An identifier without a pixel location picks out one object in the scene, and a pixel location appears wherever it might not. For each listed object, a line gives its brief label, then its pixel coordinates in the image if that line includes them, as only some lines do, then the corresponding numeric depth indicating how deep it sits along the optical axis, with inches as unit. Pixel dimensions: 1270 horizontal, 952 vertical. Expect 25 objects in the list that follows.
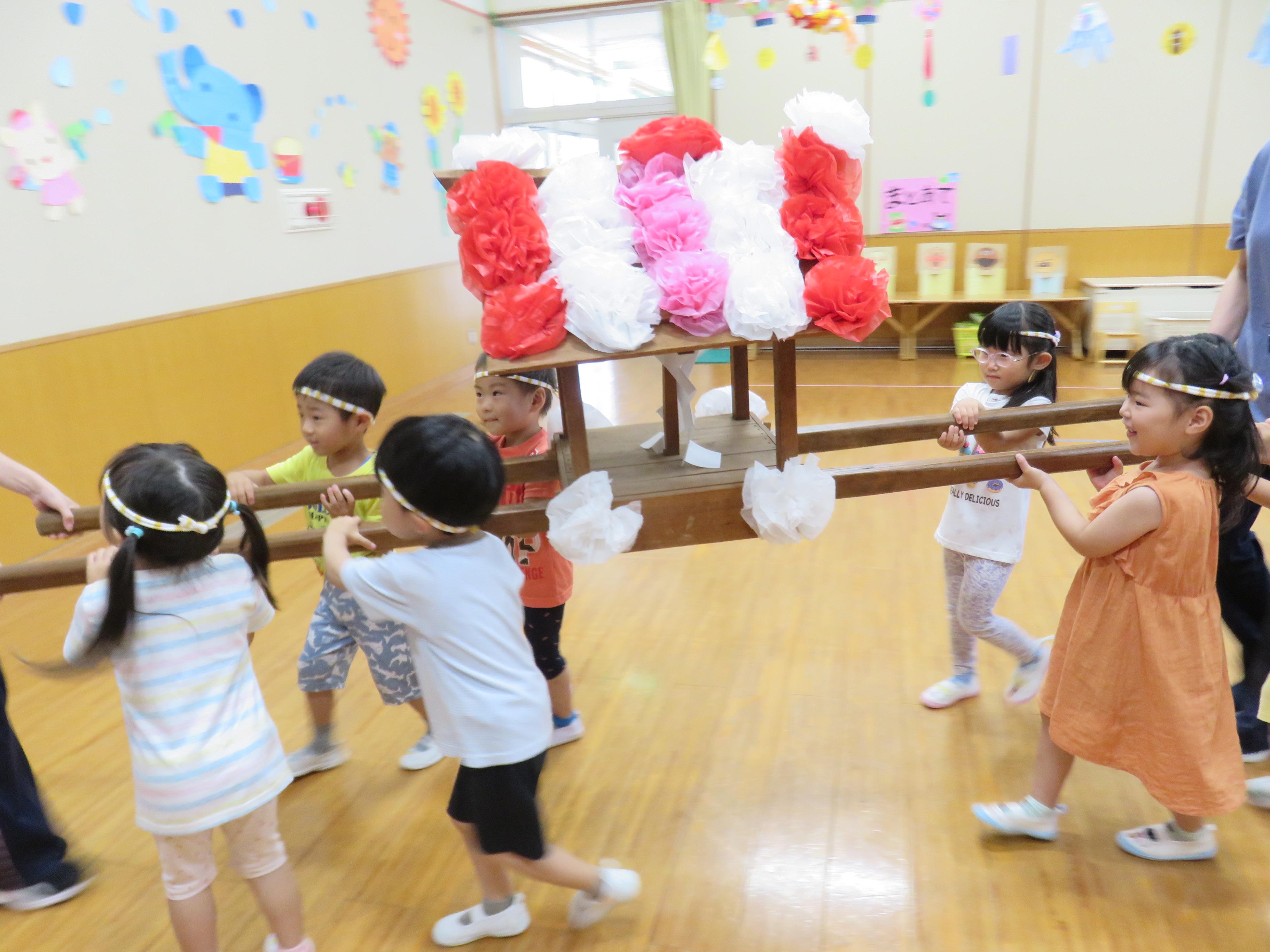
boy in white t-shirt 53.1
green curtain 286.4
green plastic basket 274.5
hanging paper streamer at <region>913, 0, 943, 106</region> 267.9
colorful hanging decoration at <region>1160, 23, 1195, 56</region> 254.8
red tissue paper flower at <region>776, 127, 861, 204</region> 58.6
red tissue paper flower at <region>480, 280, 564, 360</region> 54.1
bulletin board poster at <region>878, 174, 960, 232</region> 285.1
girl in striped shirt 52.3
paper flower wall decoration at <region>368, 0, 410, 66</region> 230.4
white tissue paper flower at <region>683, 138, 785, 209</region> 60.6
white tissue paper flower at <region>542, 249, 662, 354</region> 54.1
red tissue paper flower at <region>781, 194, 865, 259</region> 59.0
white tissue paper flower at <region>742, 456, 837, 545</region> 60.0
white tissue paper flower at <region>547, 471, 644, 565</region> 58.2
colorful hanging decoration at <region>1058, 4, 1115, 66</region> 254.2
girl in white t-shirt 80.2
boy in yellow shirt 76.7
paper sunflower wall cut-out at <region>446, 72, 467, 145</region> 273.1
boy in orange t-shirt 81.4
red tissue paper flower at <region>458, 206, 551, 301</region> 54.9
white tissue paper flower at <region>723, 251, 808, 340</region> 54.3
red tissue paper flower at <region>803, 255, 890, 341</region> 56.0
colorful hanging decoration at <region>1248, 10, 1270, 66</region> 146.9
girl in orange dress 60.4
